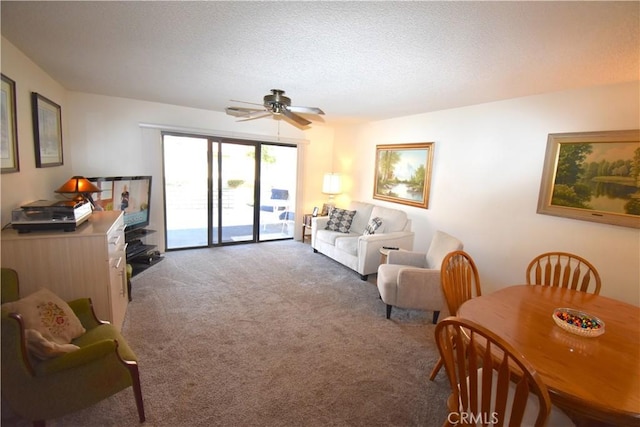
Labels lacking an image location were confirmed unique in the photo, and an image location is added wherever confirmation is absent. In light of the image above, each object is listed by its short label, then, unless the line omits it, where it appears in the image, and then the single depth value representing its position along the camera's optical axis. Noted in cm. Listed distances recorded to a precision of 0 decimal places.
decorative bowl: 150
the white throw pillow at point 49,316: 159
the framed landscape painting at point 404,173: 427
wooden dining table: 110
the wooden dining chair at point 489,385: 103
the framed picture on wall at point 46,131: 272
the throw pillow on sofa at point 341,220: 499
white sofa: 400
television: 364
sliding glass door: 481
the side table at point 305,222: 582
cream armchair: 288
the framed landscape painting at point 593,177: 247
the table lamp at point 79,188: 290
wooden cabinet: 201
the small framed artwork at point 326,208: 587
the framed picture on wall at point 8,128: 209
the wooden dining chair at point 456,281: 197
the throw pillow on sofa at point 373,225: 443
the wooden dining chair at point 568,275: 219
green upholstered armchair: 140
